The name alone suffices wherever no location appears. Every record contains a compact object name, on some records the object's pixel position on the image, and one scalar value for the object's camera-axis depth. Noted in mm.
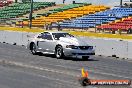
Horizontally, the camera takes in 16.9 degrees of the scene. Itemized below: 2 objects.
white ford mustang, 23281
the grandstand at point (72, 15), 47562
